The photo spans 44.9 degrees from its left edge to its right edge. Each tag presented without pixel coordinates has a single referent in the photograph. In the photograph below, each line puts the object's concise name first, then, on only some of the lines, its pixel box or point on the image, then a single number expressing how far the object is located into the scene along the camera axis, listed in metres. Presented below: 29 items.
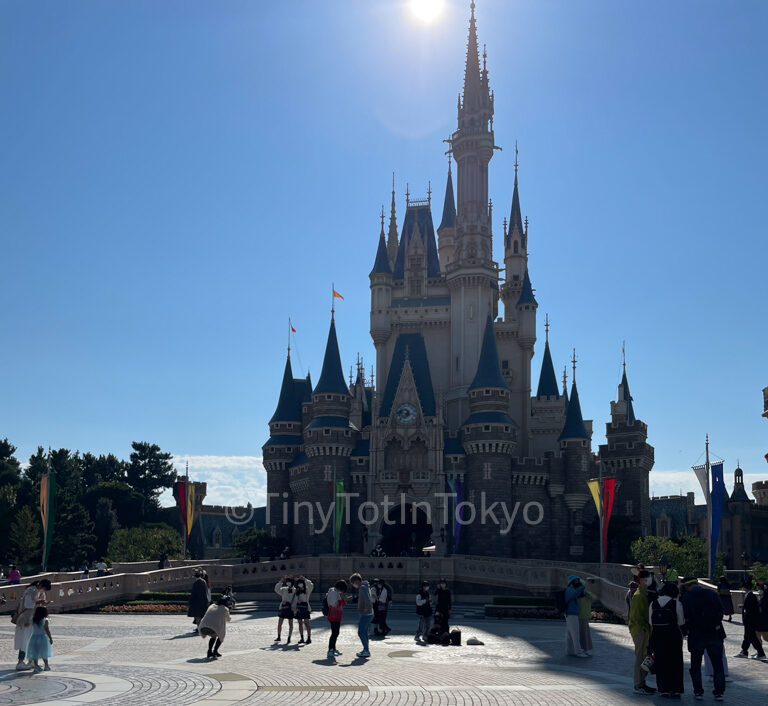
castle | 66.38
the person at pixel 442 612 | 24.28
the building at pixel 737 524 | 90.38
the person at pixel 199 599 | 23.17
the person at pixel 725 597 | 28.73
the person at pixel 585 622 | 20.67
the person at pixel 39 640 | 17.61
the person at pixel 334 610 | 20.77
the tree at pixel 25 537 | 71.81
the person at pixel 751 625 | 20.55
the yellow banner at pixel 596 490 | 49.81
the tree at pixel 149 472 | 108.12
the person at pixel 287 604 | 24.02
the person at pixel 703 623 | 15.48
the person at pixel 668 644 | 15.04
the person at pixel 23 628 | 17.94
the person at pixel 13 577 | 38.44
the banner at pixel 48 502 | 44.16
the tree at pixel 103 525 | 94.44
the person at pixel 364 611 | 20.58
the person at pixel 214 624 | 19.59
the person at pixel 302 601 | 23.69
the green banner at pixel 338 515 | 61.12
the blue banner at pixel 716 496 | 38.53
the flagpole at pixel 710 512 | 38.50
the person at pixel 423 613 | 24.98
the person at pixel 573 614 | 20.53
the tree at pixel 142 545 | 70.06
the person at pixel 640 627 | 15.45
